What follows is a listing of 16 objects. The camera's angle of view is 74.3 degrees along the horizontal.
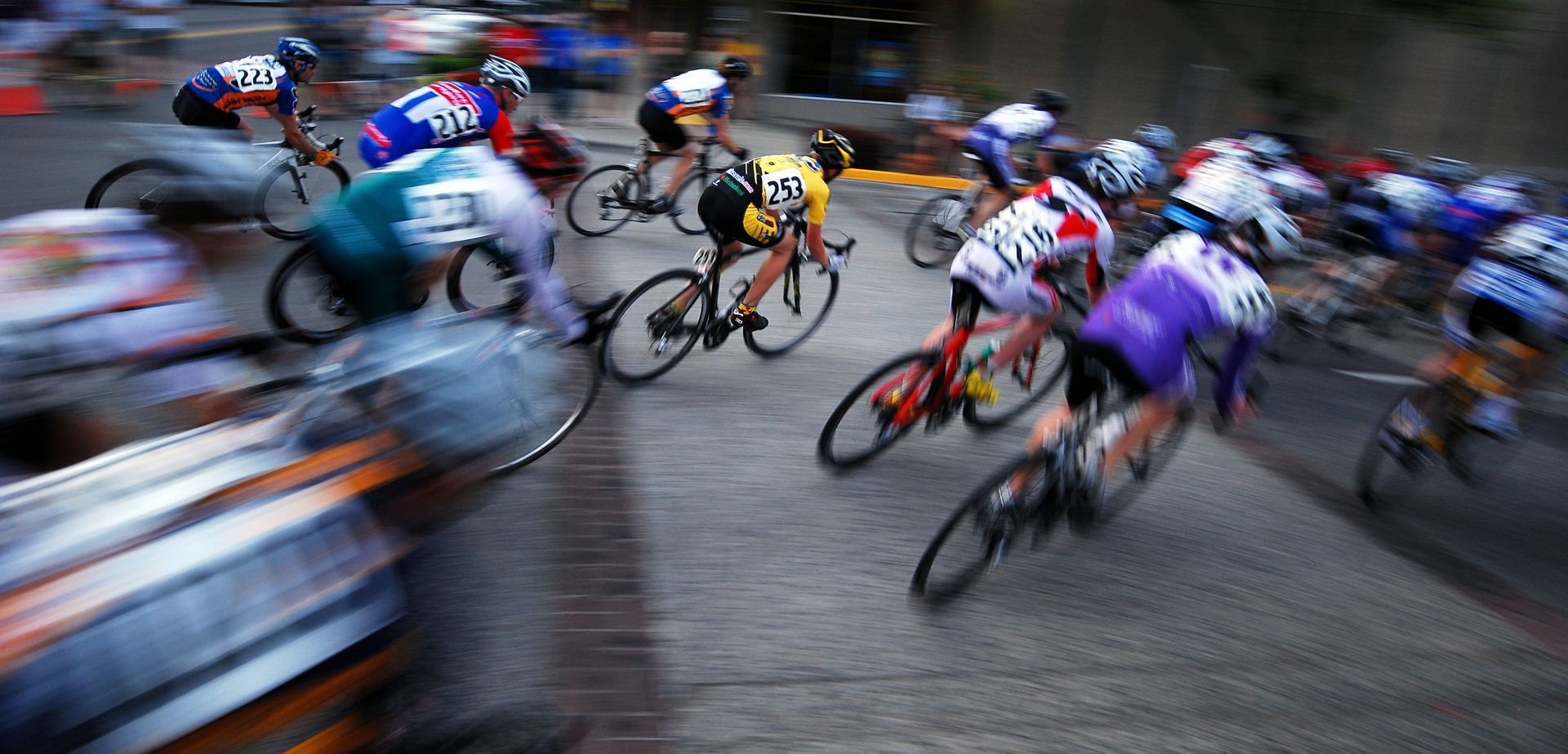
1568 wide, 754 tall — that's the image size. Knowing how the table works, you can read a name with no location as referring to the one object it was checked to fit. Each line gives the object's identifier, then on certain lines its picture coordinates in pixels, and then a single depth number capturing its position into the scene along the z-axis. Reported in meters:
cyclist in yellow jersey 5.98
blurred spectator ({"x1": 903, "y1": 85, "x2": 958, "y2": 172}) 15.32
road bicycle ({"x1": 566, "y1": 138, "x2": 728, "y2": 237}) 9.45
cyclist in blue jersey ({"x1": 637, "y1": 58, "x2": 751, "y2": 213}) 9.55
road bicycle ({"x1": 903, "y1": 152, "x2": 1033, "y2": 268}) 9.65
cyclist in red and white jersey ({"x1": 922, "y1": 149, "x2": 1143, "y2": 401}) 4.87
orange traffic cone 11.99
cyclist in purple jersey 3.92
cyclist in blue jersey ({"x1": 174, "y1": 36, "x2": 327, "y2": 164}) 7.94
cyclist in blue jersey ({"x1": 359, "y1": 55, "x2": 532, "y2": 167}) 6.58
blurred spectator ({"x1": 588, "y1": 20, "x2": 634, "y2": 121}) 16.08
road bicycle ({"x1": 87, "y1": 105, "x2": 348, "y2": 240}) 7.23
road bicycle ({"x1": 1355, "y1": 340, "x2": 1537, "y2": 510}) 5.30
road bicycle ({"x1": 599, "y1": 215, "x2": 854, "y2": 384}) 5.95
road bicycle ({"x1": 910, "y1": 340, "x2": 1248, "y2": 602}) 3.92
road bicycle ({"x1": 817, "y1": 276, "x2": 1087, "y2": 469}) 5.04
